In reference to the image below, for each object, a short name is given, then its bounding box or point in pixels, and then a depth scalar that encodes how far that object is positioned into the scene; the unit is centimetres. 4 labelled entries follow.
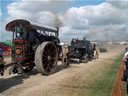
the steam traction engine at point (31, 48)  783
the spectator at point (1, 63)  604
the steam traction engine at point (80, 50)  1471
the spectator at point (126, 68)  507
